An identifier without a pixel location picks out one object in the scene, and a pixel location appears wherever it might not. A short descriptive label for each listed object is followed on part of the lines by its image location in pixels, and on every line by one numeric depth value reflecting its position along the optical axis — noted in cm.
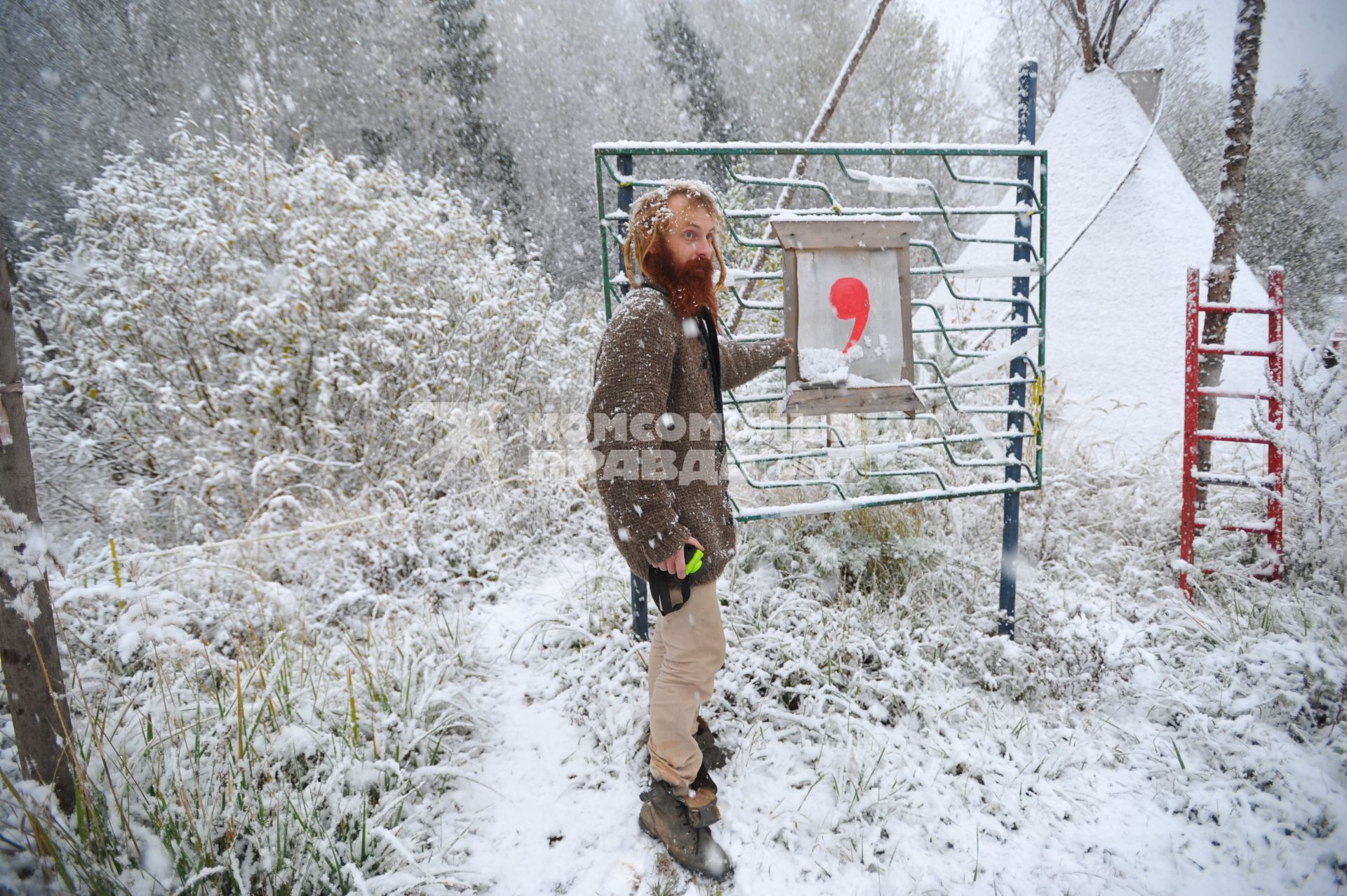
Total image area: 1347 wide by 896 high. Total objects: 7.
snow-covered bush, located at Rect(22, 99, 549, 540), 428
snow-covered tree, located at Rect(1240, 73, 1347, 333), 1134
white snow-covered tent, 503
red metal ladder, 336
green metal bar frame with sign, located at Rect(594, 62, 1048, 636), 234
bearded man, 164
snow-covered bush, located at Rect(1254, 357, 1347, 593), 309
